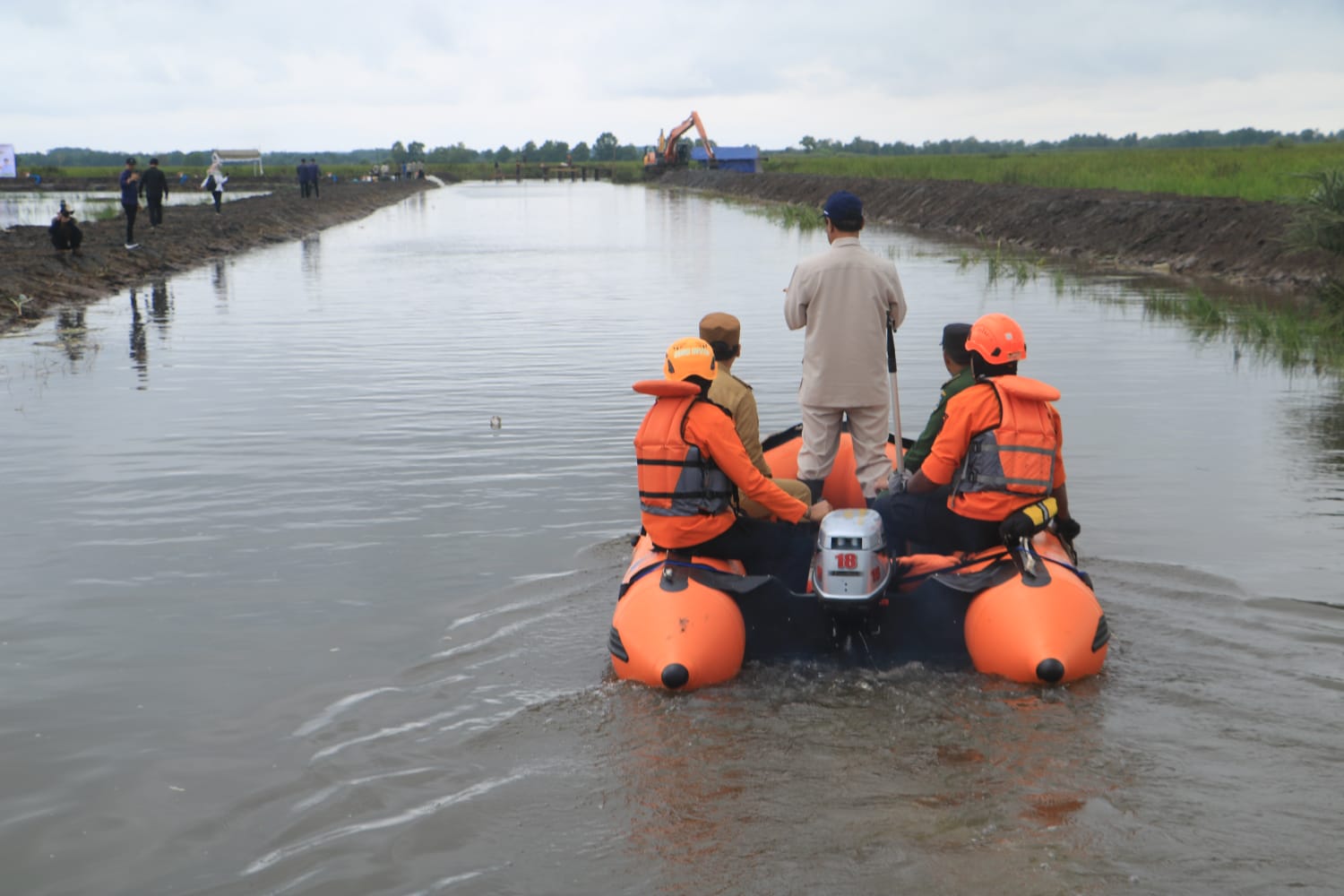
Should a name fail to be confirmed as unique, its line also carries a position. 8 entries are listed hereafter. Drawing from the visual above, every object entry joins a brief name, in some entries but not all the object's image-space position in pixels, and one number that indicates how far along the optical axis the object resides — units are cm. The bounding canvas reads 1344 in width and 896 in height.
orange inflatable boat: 620
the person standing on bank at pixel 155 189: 3506
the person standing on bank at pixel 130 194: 3027
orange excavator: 9931
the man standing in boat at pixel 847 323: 755
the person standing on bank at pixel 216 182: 4619
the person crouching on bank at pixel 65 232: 2656
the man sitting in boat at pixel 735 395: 691
